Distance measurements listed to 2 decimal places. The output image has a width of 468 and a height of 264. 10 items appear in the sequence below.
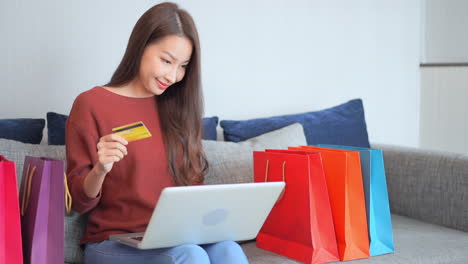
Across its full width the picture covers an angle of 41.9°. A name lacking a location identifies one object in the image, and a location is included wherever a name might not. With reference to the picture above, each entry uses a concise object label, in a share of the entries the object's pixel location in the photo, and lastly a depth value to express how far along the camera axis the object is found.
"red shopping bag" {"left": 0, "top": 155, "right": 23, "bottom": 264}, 1.29
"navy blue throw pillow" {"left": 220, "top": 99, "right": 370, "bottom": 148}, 2.28
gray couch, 1.72
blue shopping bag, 1.73
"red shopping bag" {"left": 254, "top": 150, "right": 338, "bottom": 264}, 1.66
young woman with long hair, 1.61
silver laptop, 1.34
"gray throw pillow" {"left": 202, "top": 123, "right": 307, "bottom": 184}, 1.95
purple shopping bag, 1.33
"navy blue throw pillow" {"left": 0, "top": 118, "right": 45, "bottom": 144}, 1.84
